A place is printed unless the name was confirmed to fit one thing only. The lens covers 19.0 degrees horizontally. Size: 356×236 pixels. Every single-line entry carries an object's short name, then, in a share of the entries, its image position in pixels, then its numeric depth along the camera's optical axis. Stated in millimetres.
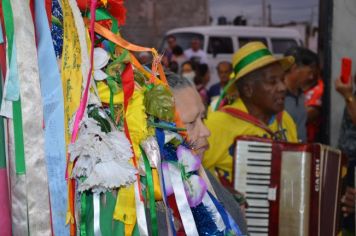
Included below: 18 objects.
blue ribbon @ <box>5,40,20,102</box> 2856
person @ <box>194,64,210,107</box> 13683
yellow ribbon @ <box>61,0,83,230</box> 2960
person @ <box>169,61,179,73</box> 14104
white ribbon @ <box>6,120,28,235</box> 2856
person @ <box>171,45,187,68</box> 15805
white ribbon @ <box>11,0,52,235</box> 2858
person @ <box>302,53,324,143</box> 10163
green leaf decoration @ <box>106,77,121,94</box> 3137
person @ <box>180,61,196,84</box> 14275
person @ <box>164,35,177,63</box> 15978
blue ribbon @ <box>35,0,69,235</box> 2910
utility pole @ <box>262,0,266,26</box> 13493
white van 15656
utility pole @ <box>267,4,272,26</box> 13700
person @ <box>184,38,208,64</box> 16265
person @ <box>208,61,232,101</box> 13401
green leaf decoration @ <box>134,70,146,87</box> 3330
